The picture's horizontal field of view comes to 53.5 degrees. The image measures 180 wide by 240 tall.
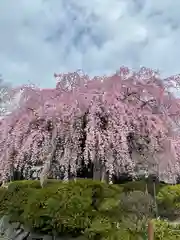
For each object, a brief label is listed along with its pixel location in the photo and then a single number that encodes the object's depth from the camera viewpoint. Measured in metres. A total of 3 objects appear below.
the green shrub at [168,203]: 3.59
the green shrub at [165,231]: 2.48
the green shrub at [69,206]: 2.69
